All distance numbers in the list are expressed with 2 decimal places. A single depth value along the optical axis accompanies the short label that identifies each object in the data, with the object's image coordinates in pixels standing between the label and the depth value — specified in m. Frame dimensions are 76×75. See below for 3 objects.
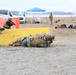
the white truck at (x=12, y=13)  44.34
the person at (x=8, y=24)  18.11
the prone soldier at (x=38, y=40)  15.62
